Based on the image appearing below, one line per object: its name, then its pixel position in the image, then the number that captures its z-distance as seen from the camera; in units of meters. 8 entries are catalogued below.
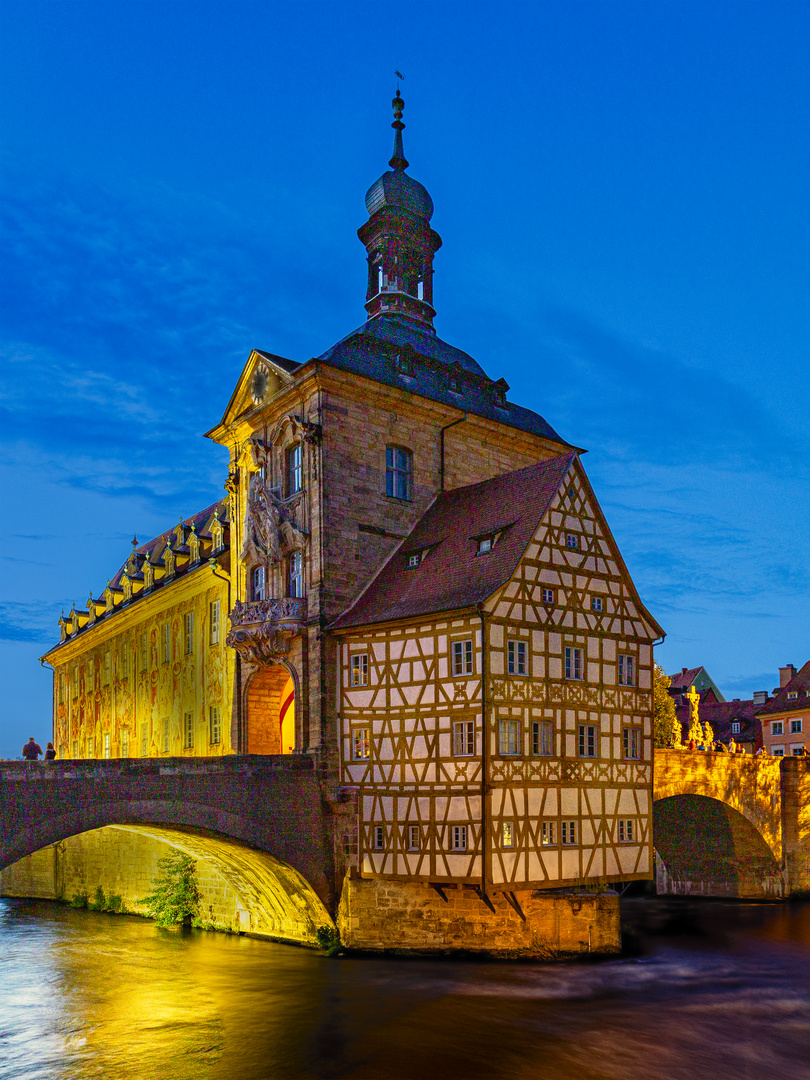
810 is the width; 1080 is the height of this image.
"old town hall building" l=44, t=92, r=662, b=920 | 29.22
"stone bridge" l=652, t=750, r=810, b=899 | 47.50
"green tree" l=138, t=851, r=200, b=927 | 38.19
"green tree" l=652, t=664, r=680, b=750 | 49.78
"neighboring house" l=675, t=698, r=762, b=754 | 76.25
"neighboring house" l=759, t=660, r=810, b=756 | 70.19
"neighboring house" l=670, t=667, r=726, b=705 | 83.44
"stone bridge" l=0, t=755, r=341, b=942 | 26.77
